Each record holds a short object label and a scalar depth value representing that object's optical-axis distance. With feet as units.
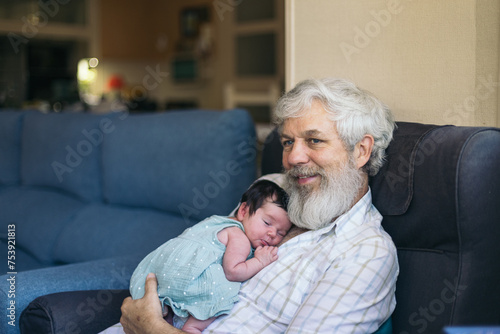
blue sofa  6.61
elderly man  4.80
